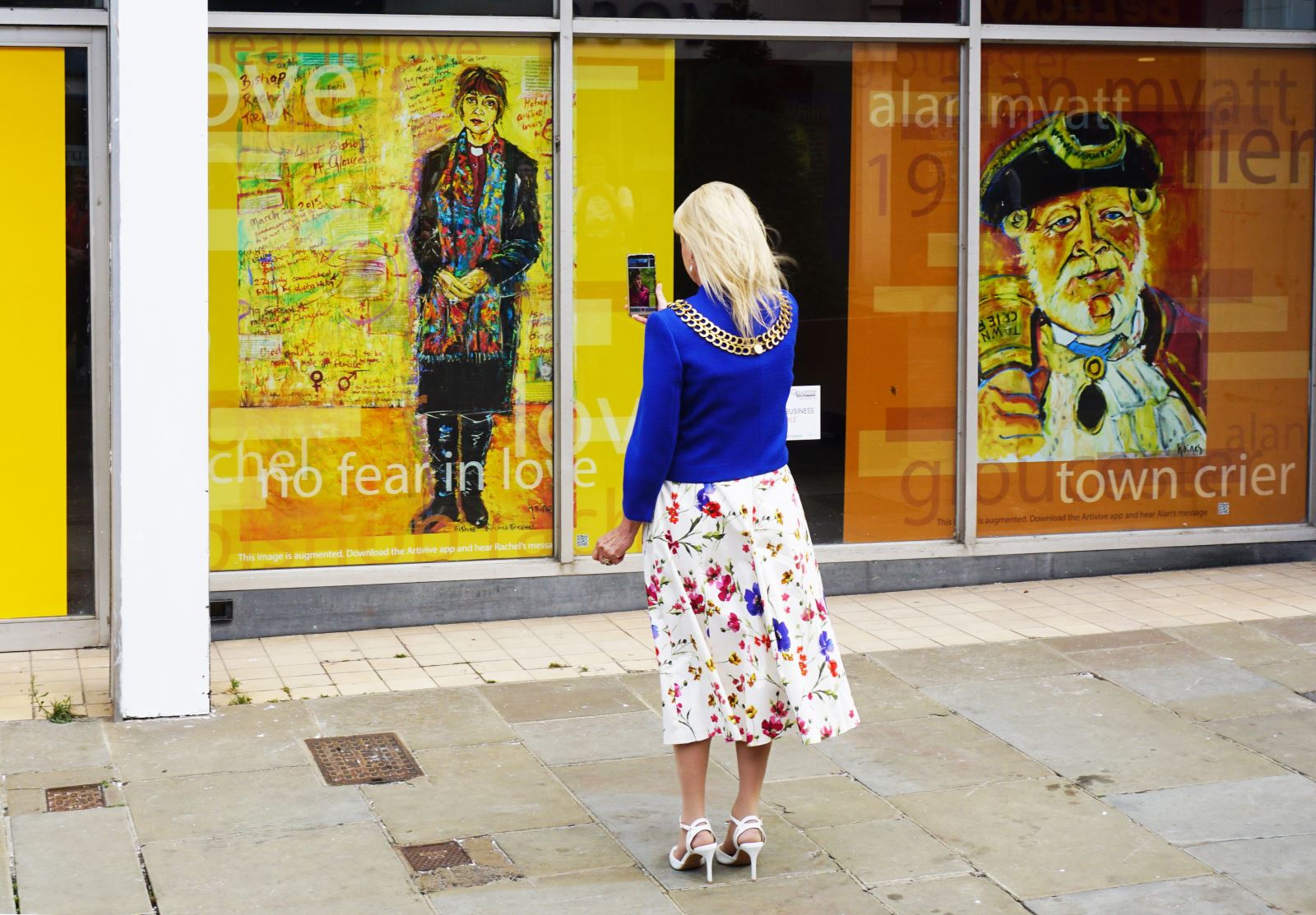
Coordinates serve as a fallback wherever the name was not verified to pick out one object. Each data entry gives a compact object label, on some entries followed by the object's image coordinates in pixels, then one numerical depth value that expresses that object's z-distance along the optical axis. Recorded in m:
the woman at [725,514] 4.65
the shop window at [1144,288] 8.92
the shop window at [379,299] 7.82
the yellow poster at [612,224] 8.20
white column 6.09
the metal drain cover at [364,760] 5.71
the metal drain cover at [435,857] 4.89
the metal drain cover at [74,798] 5.38
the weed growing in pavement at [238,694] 6.63
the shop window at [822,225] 8.25
